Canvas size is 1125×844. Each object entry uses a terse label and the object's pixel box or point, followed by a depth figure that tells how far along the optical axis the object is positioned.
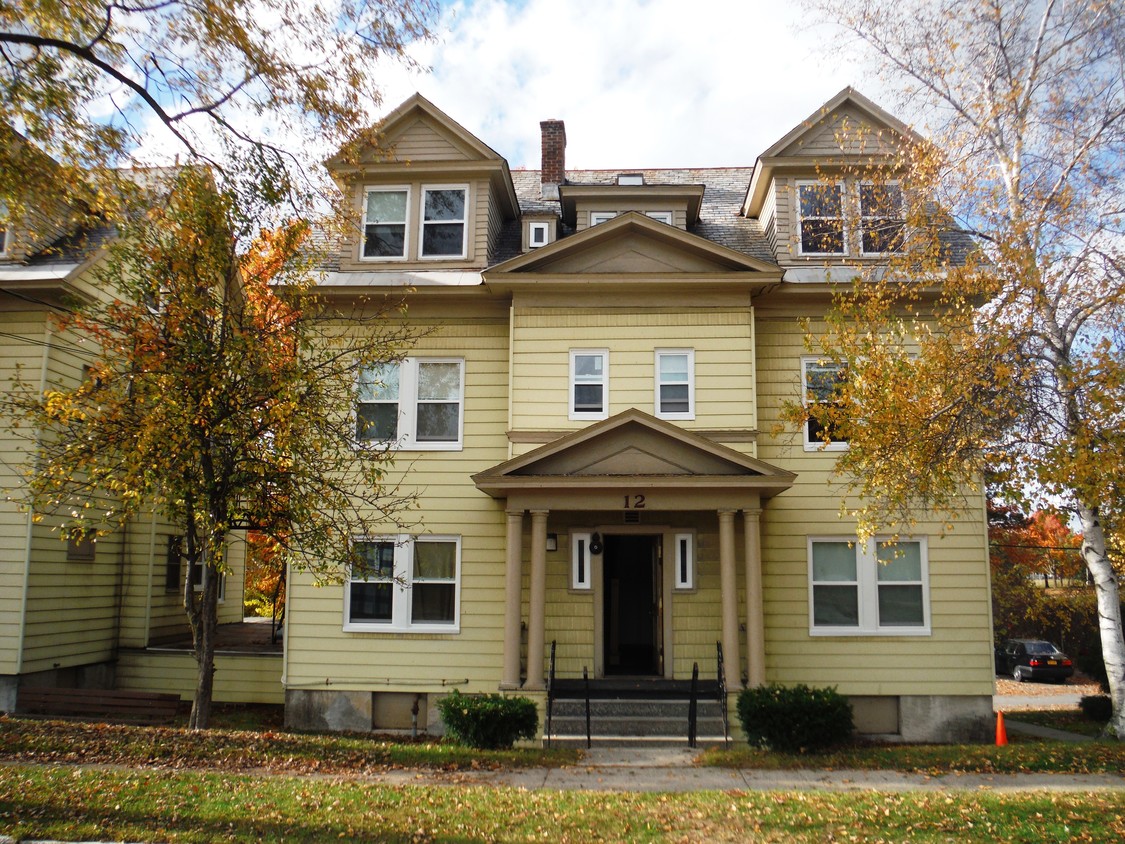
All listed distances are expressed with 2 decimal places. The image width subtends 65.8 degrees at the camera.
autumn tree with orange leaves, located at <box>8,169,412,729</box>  11.21
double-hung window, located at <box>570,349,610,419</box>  16.00
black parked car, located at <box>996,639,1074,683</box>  28.92
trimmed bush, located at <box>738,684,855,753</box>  12.37
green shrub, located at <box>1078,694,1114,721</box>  17.52
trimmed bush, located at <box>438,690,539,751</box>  12.66
